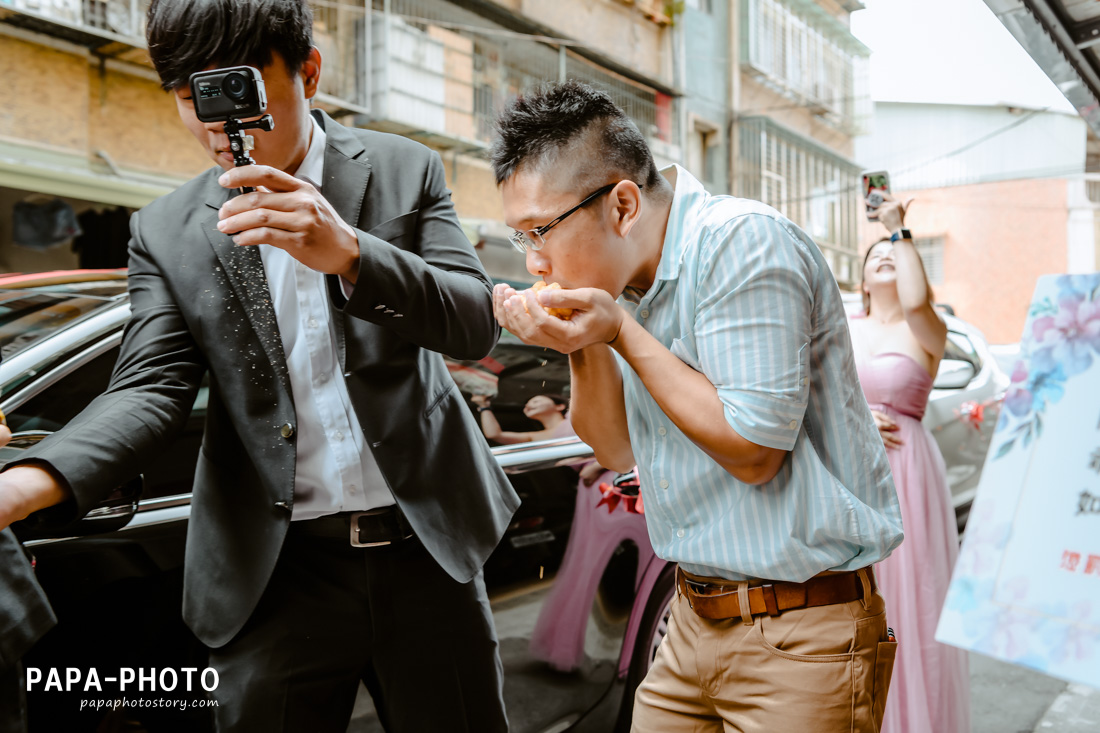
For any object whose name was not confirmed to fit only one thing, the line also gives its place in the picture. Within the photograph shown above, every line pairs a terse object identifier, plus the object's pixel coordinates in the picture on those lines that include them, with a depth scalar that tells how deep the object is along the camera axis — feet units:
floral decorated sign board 4.70
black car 6.44
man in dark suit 5.57
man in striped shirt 4.57
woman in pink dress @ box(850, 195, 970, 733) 10.90
